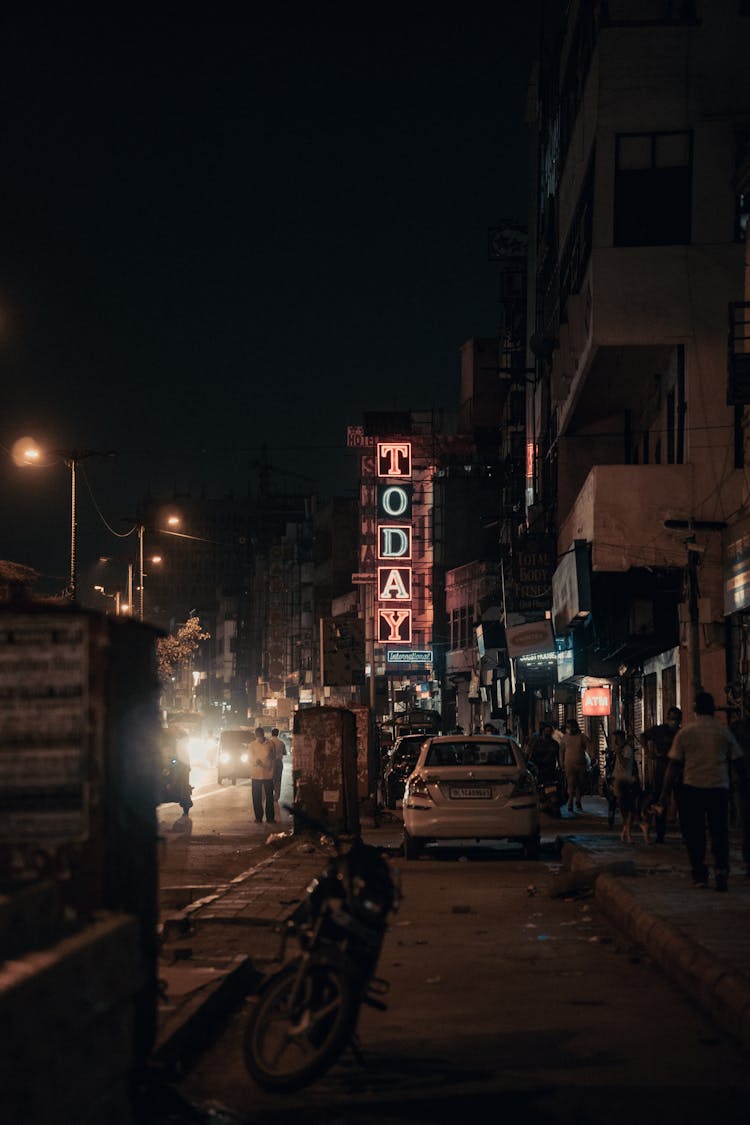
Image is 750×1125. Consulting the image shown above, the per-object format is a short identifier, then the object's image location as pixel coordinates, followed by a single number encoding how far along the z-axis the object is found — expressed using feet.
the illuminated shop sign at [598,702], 130.93
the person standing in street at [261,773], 98.53
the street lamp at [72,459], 123.54
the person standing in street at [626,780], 77.56
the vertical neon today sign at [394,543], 227.20
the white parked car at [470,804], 70.64
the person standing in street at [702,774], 52.11
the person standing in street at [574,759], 105.70
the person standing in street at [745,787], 57.36
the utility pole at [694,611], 88.28
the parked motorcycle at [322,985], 25.25
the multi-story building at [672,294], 98.27
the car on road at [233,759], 188.96
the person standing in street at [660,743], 79.88
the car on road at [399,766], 113.60
